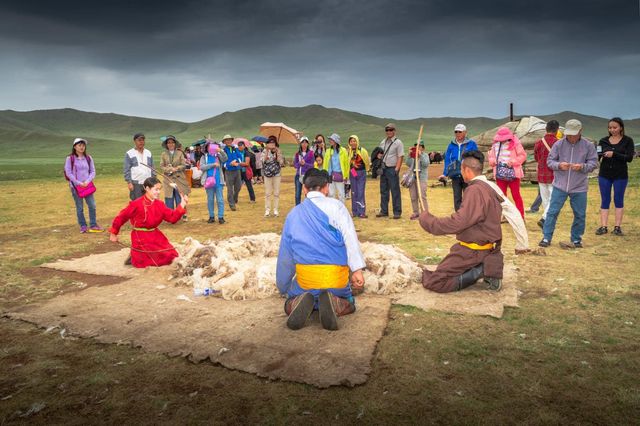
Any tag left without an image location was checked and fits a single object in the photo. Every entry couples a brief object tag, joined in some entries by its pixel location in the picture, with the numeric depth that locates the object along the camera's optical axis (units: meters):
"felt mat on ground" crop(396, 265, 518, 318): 5.37
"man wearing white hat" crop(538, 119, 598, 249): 8.16
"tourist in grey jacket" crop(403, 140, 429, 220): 12.46
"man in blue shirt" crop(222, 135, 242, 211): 13.96
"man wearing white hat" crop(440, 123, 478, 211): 10.56
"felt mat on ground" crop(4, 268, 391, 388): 4.10
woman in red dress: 7.62
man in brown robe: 5.70
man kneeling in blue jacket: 4.84
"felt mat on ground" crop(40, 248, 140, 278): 7.47
